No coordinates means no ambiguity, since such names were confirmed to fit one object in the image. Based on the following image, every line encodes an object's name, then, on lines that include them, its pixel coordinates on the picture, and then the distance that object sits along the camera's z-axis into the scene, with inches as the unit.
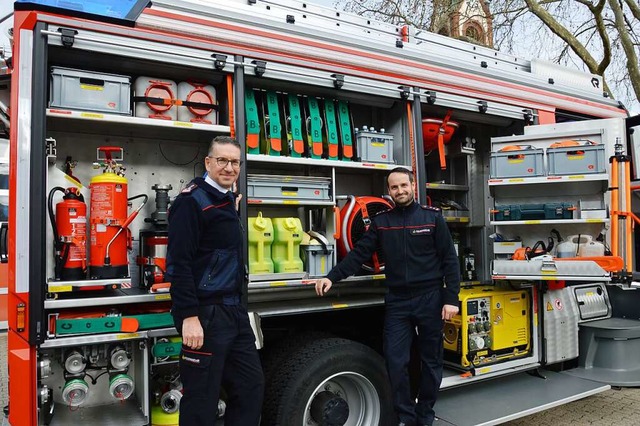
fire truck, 108.7
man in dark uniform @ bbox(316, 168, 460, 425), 135.9
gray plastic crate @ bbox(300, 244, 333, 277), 139.6
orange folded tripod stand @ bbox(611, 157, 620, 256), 164.2
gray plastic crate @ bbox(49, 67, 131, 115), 112.8
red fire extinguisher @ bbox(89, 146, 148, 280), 114.4
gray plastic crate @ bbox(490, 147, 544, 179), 175.3
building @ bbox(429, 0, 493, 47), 569.0
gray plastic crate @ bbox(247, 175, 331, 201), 134.0
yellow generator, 159.5
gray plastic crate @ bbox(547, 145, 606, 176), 169.2
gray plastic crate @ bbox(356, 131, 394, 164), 153.3
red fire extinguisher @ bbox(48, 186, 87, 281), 110.0
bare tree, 532.1
